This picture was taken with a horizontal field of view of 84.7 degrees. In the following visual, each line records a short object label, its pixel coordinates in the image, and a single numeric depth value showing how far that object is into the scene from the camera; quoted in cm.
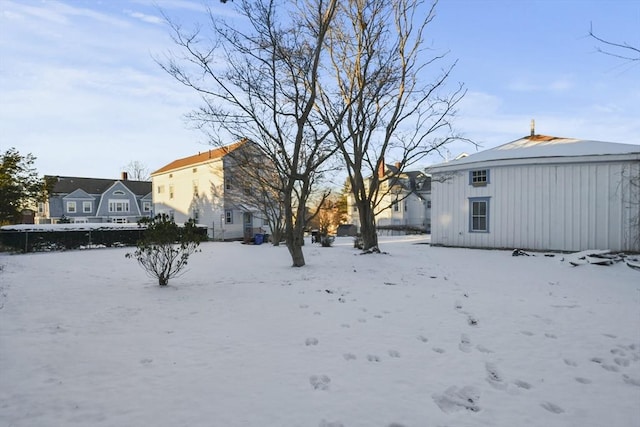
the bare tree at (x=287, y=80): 917
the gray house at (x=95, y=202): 3884
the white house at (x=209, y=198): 2888
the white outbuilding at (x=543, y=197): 1257
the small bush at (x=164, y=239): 717
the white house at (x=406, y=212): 3786
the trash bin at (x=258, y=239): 2270
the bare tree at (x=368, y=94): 1221
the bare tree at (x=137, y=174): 5678
